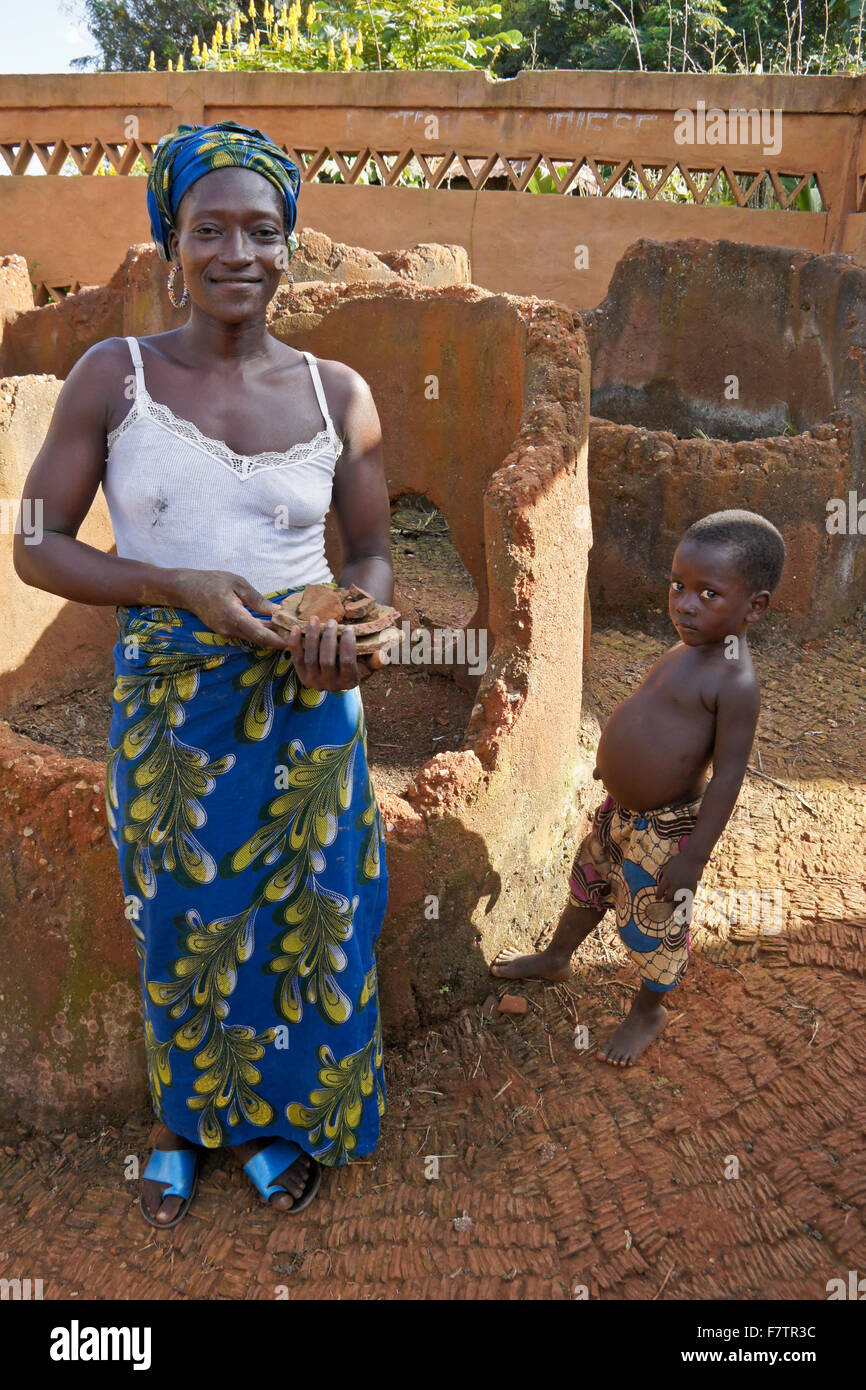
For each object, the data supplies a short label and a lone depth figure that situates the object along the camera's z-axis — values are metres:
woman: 2.06
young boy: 2.47
